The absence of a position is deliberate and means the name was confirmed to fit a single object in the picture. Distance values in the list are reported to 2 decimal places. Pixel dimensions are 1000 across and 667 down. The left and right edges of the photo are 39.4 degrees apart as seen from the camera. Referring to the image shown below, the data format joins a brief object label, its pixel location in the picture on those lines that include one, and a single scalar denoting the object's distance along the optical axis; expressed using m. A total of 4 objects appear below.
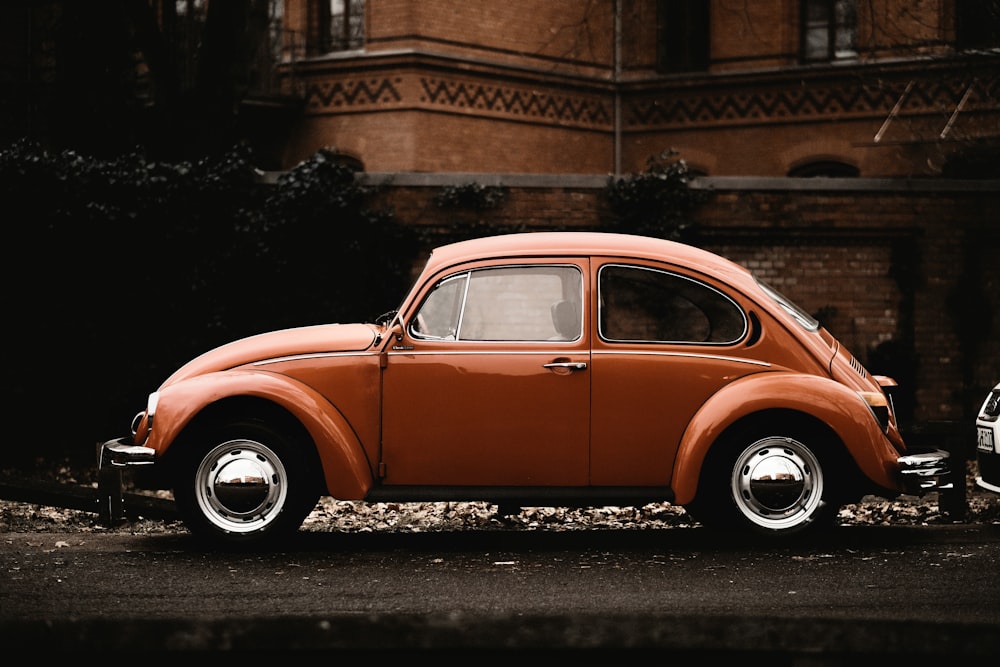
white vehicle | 8.23
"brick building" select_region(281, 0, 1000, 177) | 22.17
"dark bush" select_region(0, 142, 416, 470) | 14.13
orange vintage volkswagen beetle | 7.52
